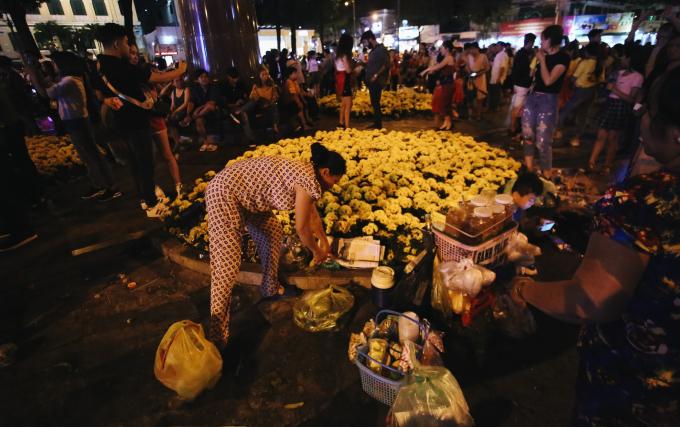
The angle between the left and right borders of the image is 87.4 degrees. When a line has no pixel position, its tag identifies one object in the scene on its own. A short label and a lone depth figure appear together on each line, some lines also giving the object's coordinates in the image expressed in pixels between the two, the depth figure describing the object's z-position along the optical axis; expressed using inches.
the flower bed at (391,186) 170.4
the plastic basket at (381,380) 93.2
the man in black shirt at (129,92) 173.0
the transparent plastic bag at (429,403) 76.4
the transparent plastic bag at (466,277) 99.6
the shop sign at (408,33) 1781.5
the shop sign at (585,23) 1454.2
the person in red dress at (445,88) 349.4
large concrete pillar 377.7
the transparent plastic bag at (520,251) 120.8
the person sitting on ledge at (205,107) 360.5
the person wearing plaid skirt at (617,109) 236.4
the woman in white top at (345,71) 356.8
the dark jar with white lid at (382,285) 124.2
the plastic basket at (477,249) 105.7
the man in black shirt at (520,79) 297.6
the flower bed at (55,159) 295.9
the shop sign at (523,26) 1519.9
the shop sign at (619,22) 1427.2
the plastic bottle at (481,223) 106.3
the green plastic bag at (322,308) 129.3
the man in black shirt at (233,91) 372.5
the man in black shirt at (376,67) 337.1
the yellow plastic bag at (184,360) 97.7
